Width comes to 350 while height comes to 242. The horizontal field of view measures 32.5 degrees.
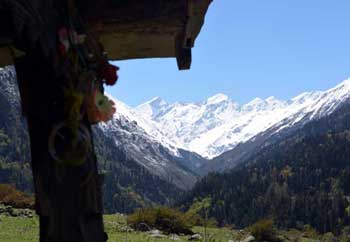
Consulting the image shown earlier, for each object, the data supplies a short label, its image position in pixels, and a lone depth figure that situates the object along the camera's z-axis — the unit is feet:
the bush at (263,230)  83.96
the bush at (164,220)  75.92
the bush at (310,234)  113.21
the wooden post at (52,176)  10.02
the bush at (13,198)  89.56
